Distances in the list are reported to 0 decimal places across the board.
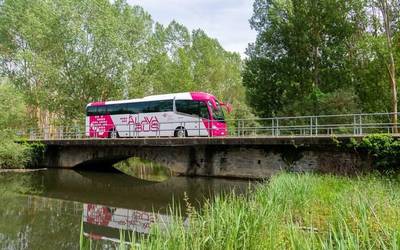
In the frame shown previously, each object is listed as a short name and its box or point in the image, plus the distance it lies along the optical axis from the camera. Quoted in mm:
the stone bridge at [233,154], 16312
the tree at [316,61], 27203
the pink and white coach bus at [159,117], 21203
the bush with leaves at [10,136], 21719
